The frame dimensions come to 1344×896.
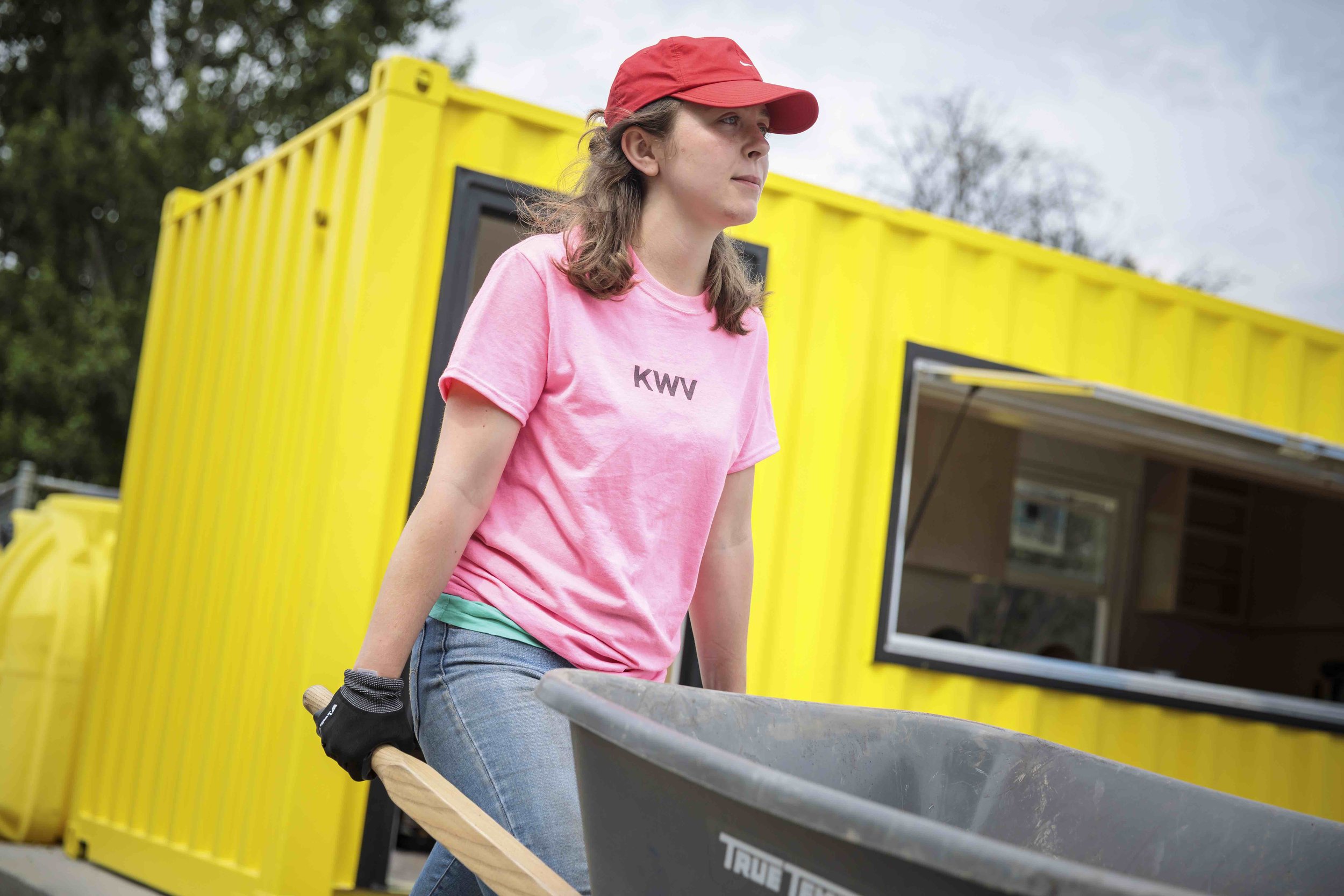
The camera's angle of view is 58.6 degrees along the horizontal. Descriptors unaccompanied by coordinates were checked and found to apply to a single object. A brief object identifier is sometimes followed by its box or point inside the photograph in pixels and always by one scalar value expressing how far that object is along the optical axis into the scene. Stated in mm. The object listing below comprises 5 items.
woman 1751
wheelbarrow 1017
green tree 17297
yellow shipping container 3838
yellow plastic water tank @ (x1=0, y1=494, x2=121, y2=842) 5184
